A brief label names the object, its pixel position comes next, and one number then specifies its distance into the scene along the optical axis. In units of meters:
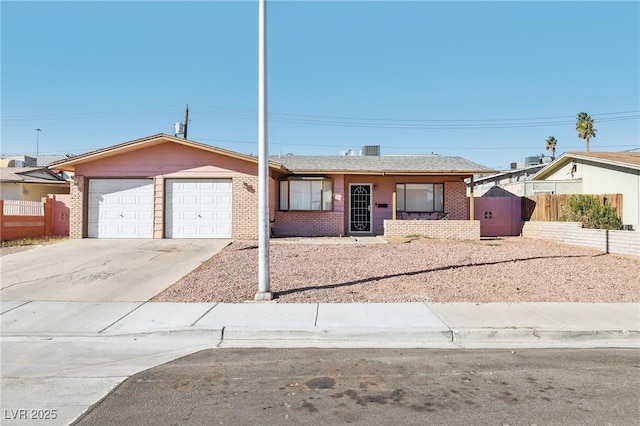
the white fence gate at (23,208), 15.11
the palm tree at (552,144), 51.53
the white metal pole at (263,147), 7.71
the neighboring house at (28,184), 26.14
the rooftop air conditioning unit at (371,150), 23.69
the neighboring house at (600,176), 16.55
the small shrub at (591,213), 14.30
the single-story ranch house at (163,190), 15.48
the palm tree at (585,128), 41.31
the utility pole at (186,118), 34.75
